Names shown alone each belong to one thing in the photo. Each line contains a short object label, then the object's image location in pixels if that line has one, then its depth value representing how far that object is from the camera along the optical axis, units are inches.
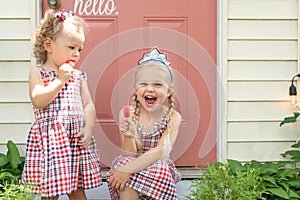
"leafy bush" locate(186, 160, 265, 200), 96.3
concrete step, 120.9
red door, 129.9
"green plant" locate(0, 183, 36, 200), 81.7
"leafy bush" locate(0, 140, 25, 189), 115.9
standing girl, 97.7
